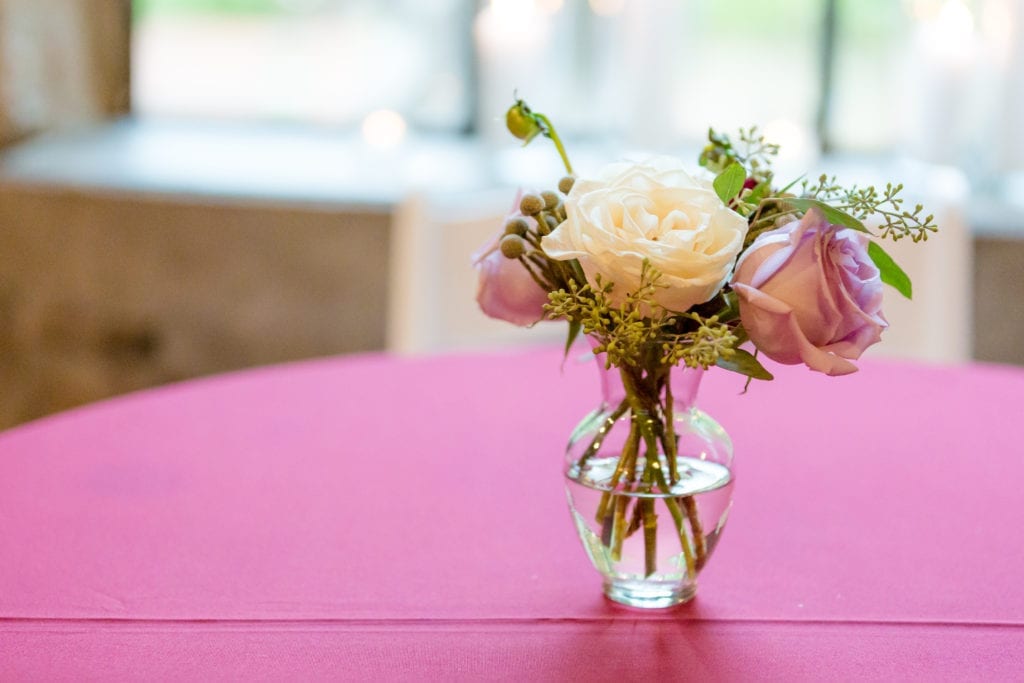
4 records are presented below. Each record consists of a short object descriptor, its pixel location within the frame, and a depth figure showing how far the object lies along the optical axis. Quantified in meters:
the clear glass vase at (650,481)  1.08
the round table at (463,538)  1.08
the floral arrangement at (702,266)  1.01
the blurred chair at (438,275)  1.69
